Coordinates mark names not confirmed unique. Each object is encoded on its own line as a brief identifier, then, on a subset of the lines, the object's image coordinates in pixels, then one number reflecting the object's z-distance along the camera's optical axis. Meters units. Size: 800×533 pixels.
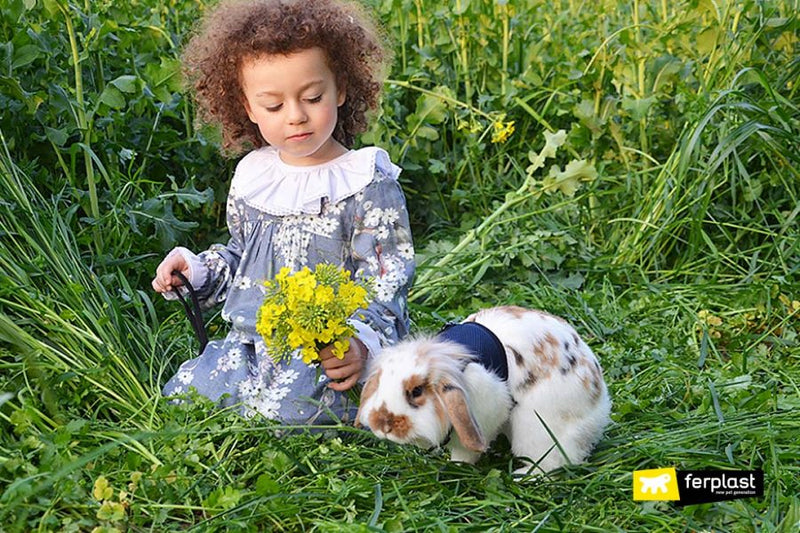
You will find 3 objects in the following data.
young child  2.70
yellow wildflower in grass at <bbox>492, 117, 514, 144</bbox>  3.99
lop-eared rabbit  2.21
